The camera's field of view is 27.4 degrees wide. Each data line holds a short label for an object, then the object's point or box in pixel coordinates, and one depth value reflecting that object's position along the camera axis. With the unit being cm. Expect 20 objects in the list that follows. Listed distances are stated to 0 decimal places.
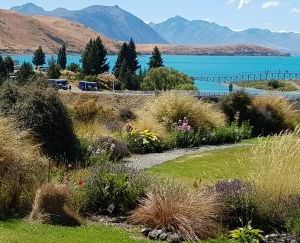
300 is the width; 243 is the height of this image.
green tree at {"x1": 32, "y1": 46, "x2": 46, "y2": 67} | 11262
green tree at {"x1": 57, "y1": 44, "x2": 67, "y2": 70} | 10338
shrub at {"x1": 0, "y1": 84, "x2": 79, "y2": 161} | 1365
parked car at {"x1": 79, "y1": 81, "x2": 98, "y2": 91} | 6962
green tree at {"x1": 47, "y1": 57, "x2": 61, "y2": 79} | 8050
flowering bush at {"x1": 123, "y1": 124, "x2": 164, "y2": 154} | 1789
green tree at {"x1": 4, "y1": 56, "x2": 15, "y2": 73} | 8238
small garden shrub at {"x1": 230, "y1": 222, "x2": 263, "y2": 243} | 830
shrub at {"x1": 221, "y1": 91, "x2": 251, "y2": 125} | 2469
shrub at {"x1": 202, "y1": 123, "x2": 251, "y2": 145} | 2048
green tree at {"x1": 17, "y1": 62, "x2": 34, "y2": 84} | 6868
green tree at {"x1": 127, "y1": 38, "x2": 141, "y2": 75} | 8419
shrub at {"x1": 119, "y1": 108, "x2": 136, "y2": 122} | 3110
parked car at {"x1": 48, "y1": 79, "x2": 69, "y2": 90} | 6472
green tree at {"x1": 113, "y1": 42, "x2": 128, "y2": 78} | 8368
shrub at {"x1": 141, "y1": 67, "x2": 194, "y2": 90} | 6575
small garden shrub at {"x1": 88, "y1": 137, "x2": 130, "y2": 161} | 1505
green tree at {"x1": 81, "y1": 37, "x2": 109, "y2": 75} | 8538
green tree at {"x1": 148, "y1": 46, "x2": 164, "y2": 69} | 8444
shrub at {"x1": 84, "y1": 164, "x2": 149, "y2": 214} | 954
